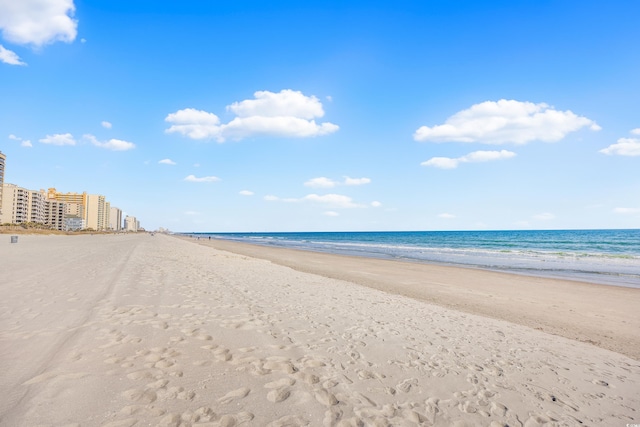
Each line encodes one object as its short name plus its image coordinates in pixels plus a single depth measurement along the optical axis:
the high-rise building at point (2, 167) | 109.03
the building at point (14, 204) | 128.25
